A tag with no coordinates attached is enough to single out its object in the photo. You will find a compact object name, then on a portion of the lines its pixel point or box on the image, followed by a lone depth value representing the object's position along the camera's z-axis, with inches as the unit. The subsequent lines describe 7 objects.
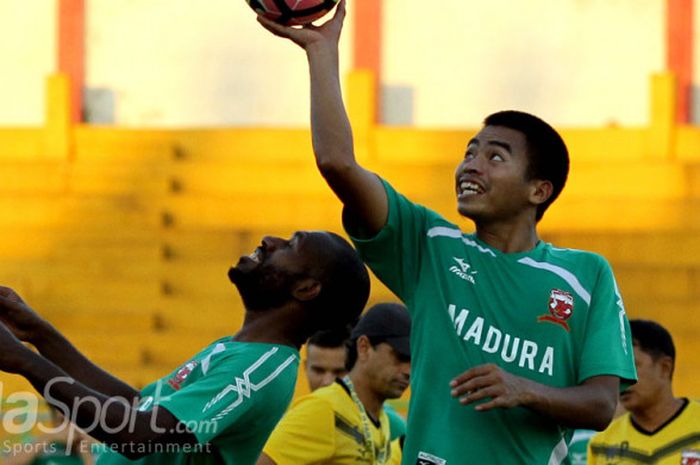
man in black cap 478.9
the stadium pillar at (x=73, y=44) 1412.4
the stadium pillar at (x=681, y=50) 1332.4
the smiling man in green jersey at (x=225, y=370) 322.3
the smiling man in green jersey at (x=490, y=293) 319.3
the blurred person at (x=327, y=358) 619.2
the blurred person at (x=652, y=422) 559.5
